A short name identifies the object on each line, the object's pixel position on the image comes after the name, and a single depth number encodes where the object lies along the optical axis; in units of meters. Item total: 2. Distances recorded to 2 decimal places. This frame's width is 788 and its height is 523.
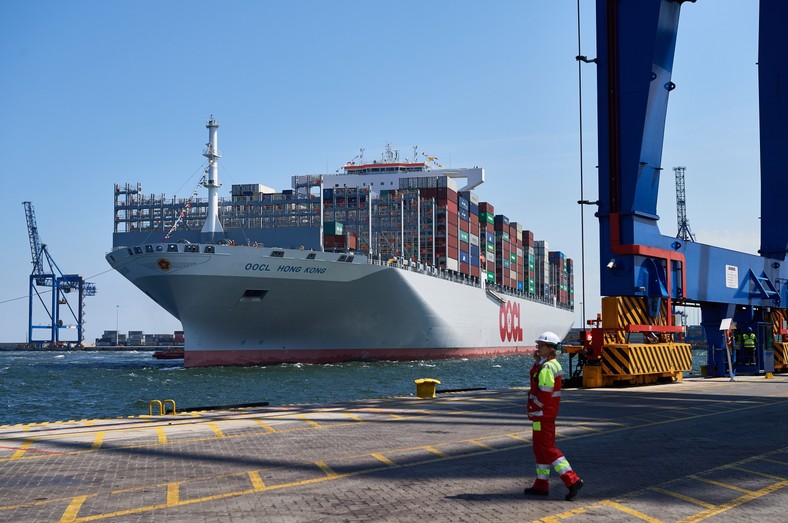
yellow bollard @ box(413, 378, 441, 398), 19.62
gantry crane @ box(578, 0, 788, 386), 22.83
